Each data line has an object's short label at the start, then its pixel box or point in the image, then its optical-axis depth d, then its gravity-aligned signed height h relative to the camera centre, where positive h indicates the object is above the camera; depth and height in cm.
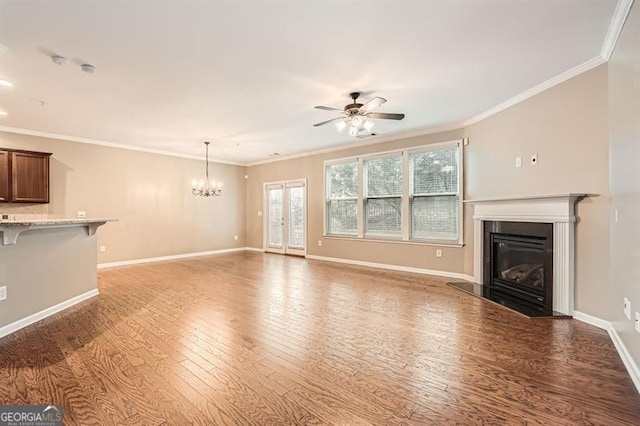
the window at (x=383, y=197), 605 +31
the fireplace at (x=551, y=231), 333 -24
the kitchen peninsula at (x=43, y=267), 286 -64
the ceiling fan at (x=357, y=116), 375 +125
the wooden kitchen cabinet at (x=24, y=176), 500 +62
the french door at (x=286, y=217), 791 -16
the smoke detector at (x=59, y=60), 288 +151
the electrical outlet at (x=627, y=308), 223 -75
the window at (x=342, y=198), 679 +31
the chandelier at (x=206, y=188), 721 +62
